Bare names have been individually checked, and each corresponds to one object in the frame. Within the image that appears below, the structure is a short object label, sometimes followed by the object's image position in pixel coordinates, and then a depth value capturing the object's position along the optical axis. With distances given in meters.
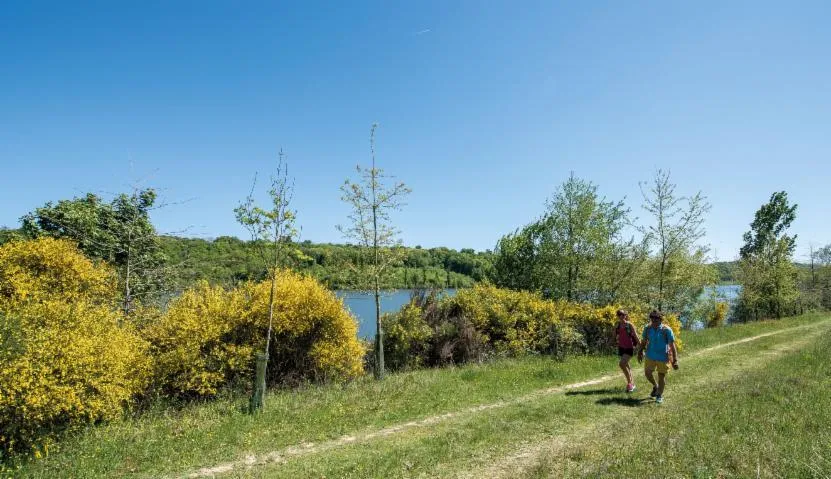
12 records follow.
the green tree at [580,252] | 21.08
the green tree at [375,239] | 13.82
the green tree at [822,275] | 48.26
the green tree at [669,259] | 21.84
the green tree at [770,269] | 38.06
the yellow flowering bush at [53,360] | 7.24
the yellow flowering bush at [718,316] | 39.44
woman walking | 11.16
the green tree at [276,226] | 11.01
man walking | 9.84
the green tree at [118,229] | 13.02
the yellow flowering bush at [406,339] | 15.63
